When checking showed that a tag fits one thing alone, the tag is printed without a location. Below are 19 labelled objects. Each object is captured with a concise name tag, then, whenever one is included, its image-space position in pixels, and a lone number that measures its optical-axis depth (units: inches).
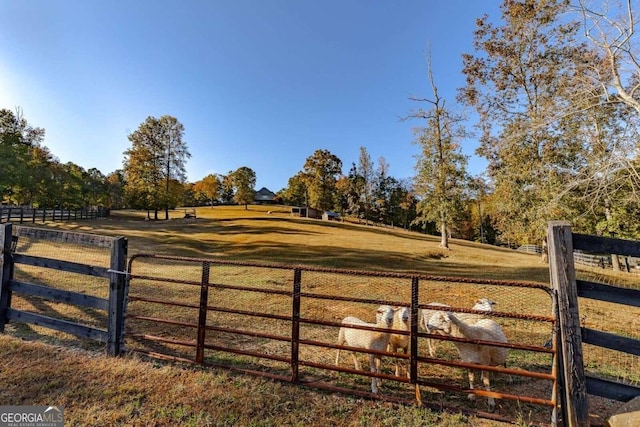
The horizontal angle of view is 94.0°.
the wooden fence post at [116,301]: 167.8
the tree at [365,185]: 1722.7
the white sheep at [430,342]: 190.3
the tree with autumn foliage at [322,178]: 1656.0
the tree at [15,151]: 815.1
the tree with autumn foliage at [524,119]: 544.4
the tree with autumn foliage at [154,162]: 1327.5
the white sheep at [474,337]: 140.6
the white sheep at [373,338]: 149.5
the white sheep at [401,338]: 165.7
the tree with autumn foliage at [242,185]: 2076.8
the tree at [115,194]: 2314.5
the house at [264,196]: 3442.4
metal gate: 132.3
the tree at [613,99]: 304.7
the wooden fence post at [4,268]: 195.0
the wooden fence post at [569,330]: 112.0
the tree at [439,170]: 760.3
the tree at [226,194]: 3377.5
